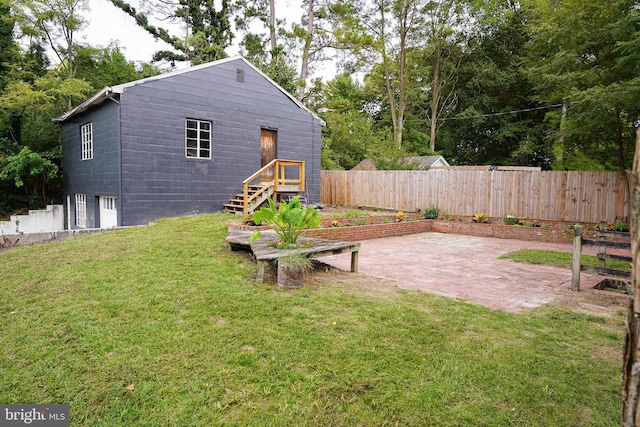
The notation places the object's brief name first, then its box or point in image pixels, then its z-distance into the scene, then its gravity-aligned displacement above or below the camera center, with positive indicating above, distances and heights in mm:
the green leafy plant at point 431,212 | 13234 -693
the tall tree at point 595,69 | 8445 +3073
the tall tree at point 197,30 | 22750 +9897
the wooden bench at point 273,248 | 5007 -839
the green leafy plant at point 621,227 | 9386 -826
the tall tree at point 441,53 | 26203 +10353
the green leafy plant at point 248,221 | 8565 -700
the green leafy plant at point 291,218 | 5477 -401
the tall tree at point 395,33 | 24625 +10681
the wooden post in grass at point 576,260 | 5410 -957
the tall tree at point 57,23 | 15703 +7178
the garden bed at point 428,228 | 9898 -1029
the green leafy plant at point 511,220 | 11578 -830
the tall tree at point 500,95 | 26656 +7328
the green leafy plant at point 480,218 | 12148 -813
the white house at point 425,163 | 24792 +2015
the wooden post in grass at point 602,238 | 5776 -903
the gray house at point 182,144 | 10492 +1472
